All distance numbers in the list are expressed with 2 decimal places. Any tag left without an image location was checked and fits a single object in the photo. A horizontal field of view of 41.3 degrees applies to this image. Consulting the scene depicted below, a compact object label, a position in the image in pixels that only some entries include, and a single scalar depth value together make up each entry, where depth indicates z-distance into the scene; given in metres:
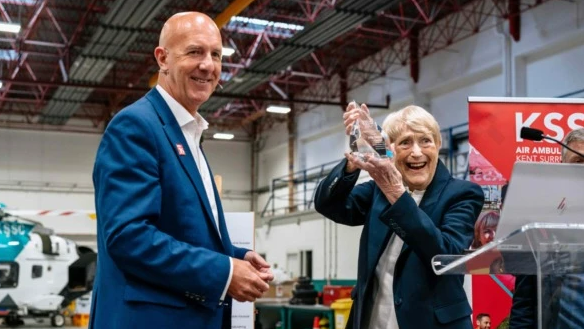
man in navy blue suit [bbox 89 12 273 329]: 1.96
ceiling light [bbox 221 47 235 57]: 17.18
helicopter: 16.97
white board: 5.36
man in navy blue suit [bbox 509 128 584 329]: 2.00
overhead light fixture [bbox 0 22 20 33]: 15.95
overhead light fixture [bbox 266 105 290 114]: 22.91
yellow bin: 10.08
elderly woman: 2.48
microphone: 2.35
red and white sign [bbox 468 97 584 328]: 4.67
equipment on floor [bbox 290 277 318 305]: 12.39
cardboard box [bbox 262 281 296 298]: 16.42
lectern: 1.90
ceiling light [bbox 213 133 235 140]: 27.49
